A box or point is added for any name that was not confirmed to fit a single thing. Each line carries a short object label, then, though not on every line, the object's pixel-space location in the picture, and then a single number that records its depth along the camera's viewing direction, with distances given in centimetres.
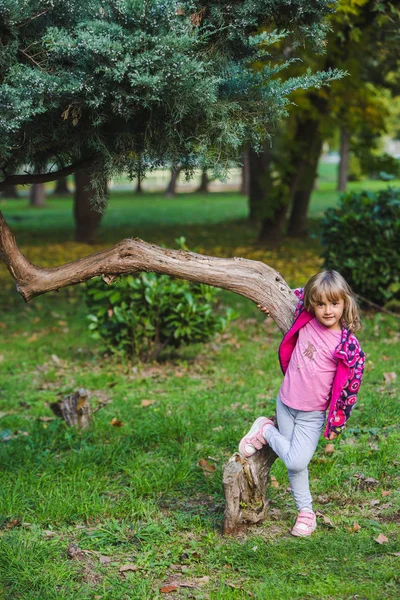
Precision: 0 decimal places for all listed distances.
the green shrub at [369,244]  915
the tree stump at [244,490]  397
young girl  379
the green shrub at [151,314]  748
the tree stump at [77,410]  570
